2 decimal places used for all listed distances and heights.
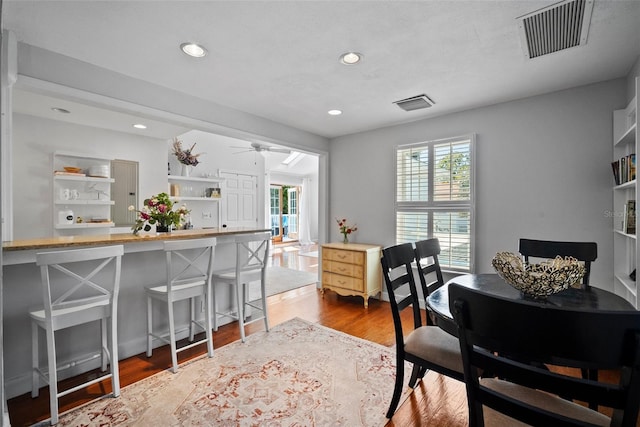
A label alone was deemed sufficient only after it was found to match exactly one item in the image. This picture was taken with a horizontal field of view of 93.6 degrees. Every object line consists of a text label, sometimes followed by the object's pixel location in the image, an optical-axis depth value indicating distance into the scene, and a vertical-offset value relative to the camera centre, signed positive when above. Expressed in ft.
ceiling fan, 16.88 +3.78
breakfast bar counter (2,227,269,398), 6.88 -2.18
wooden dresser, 13.26 -2.64
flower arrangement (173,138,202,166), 17.92 +3.36
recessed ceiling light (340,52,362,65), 7.47 +3.90
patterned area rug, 6.23 -4.26
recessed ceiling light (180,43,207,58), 7.05 +3.89
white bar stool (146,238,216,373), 7.95 -2.21
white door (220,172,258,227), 21.03 +0.80
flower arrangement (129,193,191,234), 9.30 -0.11
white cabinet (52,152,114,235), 13.96 +0.91
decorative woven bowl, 5.04 -1.09
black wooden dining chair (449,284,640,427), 2.74 -1.39
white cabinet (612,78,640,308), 8.05 +0.08
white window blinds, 11.67 +0.62
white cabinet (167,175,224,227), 18.07 +1.25
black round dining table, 5.07 -1.63
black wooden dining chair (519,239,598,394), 7.14 -1.00
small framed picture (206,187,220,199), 19.66 +1.21
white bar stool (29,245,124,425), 6.07 -2.13
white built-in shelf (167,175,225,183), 17.81 +2.02
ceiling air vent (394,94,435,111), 10.34 +3.88
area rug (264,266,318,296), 16.01 -4.05
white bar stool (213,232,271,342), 9.57 -2.13
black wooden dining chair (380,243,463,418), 5.41 -2.56
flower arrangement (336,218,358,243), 15.01 -0.89
